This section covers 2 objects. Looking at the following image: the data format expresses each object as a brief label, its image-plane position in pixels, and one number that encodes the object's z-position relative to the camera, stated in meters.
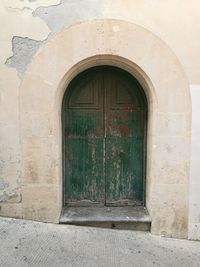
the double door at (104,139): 3.86
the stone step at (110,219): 3.54
